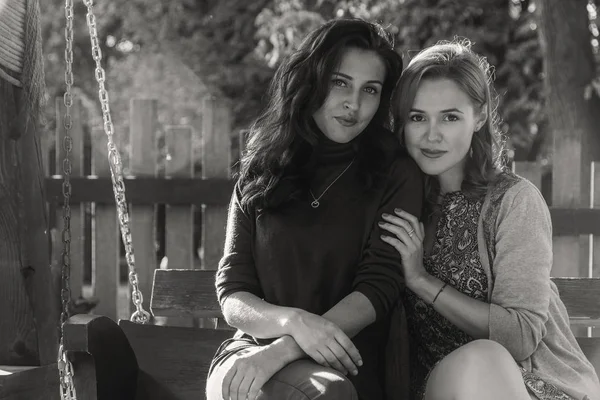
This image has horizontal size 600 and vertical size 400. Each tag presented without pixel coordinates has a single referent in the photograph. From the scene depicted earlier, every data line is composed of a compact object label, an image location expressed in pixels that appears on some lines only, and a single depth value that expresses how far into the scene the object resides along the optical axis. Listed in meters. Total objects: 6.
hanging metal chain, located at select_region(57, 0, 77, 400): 3.15
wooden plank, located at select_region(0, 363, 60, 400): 3.23
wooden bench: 3.26
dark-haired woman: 2.69
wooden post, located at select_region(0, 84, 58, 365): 3.71
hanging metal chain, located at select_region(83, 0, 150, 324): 3.34
